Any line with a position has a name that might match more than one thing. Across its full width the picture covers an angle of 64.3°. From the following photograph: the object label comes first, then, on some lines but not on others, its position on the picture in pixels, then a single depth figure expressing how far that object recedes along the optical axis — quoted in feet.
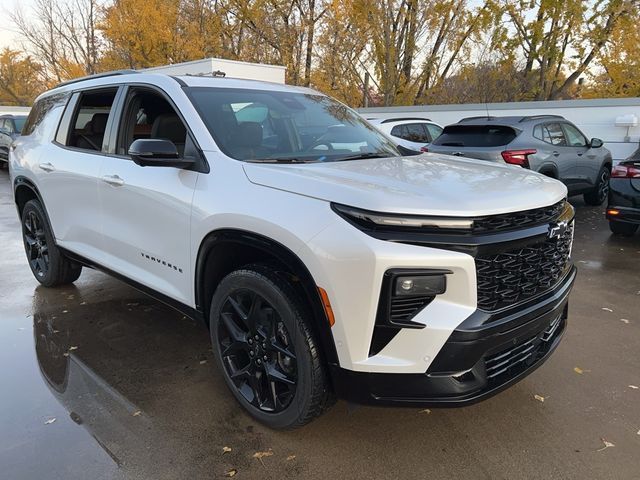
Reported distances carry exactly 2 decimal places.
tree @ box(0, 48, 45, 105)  124.57
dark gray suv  24.50
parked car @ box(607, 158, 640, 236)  20.86
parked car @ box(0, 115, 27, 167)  49.21
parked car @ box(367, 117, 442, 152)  36.99
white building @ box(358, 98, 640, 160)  42.27
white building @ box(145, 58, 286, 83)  42.11
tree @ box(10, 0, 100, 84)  107.24
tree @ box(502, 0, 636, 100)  58.90
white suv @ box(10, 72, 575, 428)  7.08
